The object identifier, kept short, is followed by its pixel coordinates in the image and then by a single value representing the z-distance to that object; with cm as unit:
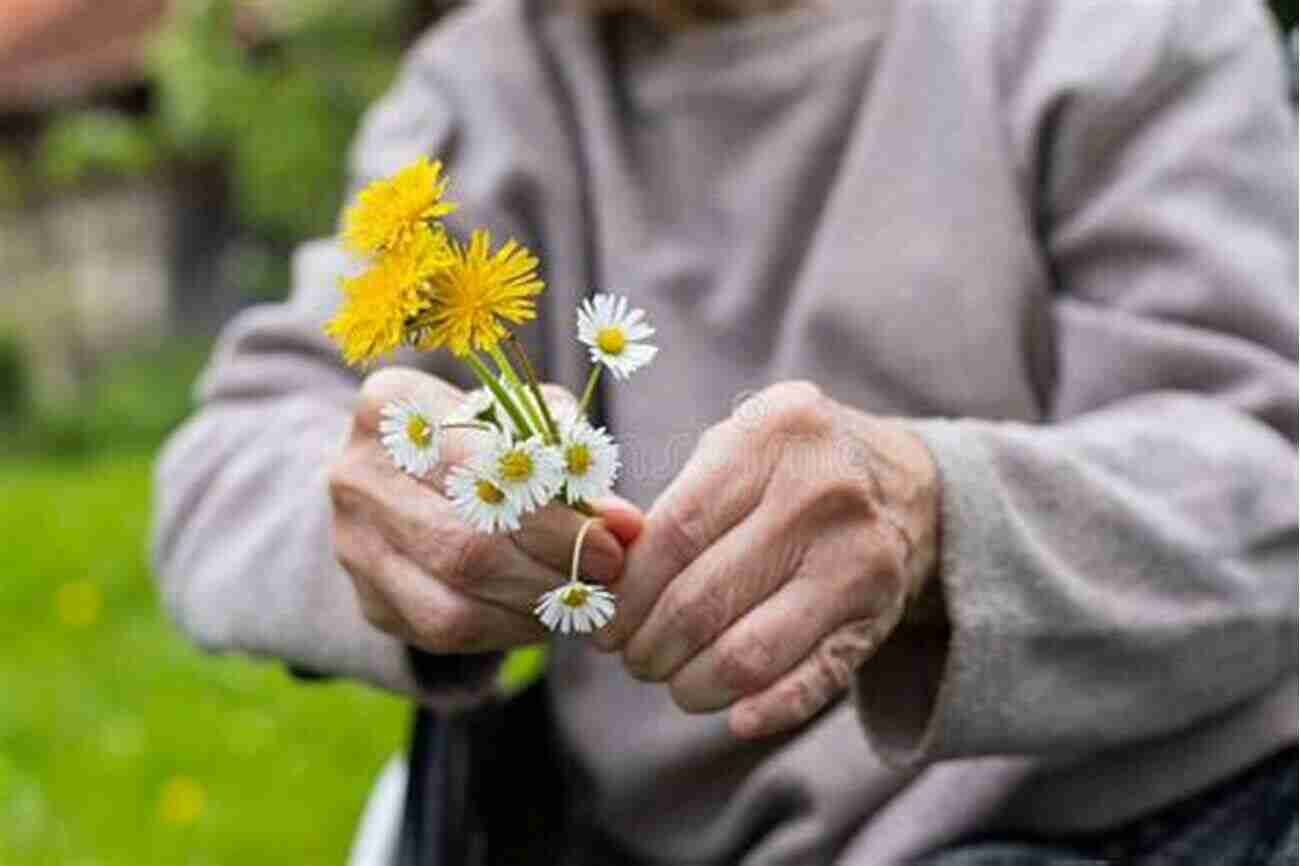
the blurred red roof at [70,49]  739
